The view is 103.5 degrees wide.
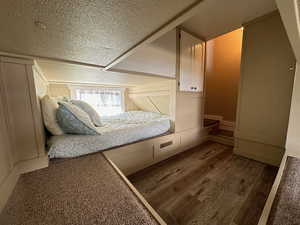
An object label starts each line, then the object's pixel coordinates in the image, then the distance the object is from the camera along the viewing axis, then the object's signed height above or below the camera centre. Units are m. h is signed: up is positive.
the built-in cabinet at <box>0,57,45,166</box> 0.81 -0.07
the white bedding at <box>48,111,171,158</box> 1.05 -0.40
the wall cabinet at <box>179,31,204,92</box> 1.82 +0.57
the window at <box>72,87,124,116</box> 2.26 +0.00
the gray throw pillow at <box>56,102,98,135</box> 1.09 -0.21
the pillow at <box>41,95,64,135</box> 1.09 -0.16
